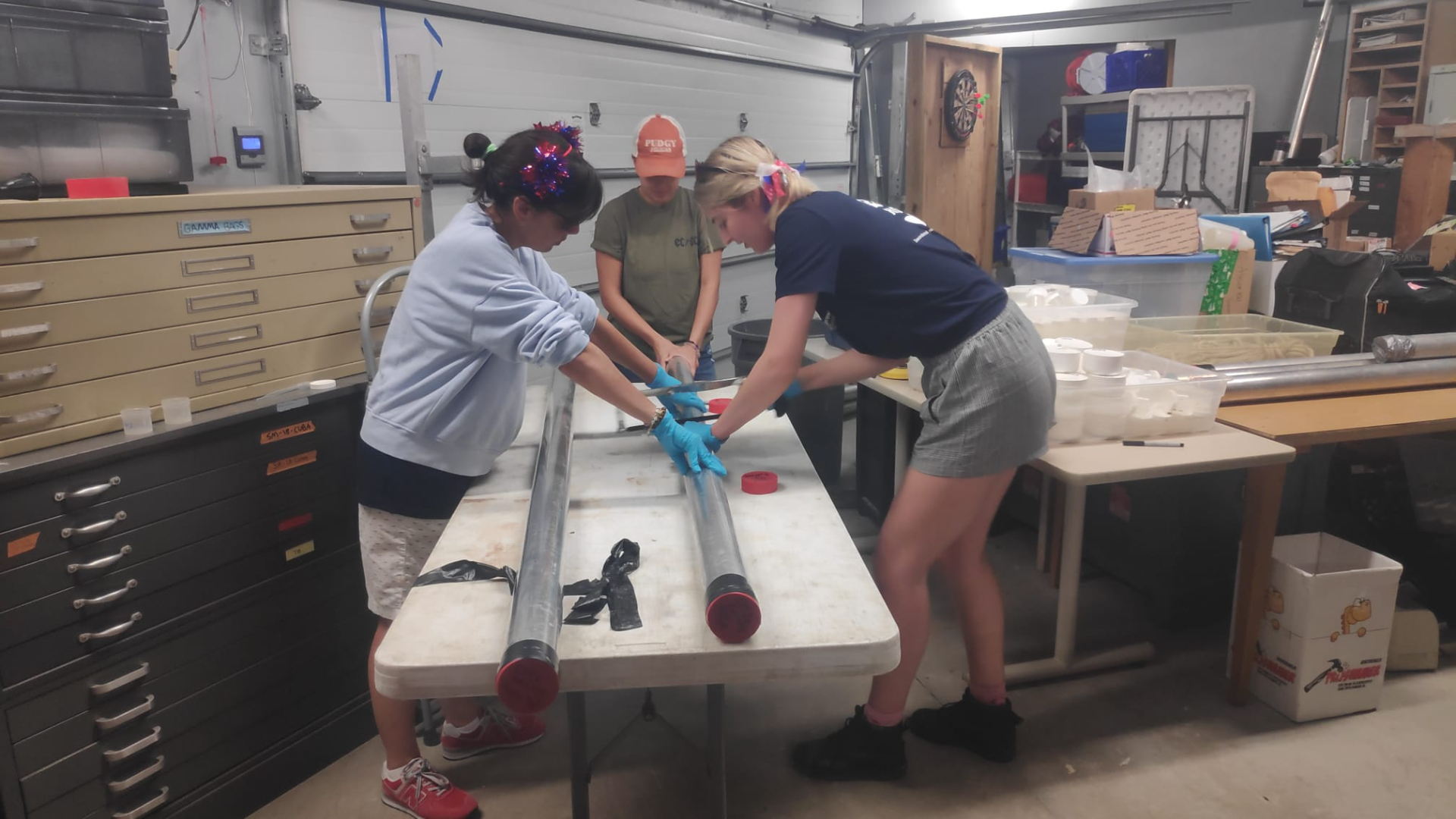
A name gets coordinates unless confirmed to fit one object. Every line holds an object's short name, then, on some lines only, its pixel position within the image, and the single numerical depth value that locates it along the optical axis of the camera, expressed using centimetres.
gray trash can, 352
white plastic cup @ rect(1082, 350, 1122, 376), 214
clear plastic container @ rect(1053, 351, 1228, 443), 213
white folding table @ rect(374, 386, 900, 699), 113
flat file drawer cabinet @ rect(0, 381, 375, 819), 161
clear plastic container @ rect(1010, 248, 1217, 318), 294
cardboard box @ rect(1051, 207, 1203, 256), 294
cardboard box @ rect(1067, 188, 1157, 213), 319
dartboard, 597
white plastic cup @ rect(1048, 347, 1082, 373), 217
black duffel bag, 289
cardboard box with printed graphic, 220
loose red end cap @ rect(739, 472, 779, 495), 168
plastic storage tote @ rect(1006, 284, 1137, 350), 252
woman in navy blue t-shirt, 169
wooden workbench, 219
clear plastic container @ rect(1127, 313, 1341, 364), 266
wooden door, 581
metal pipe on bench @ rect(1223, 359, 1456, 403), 244
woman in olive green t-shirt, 284
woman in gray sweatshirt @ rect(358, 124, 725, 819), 159
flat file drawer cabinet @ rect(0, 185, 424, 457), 159
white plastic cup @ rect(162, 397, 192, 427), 178
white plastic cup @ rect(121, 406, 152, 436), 173
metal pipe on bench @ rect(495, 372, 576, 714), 103
